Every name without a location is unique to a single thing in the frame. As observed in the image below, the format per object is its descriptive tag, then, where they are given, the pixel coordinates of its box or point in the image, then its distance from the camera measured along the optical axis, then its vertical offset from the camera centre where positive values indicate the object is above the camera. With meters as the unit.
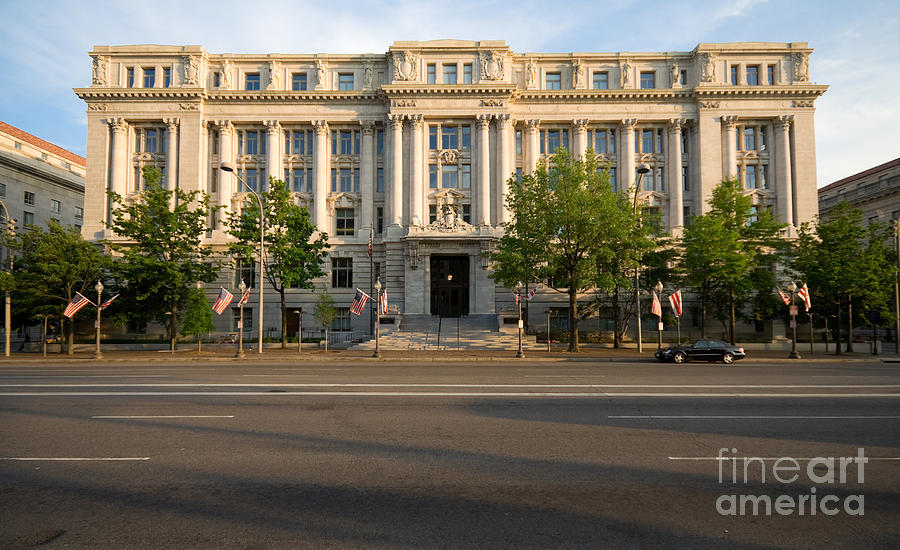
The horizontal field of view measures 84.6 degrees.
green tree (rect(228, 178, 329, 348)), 35.16 +3.96
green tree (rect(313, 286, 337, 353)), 40.47 -1.45
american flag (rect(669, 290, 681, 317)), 29.98 -0.58
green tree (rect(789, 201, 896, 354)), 33.22 +1.69
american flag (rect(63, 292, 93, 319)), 28.97 -0.63
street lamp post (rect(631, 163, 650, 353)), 30.28 +0.74
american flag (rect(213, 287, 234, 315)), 29.21 -0.45
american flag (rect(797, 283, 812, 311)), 29.11 -0.11
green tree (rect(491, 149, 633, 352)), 31.17 +4.23
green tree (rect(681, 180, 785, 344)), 34.03 +3.16
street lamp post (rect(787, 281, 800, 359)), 28.89 -1.17
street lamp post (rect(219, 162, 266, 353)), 29.86 +3.70
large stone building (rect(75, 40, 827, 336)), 46.28 +15.96
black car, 25.11 -3.07
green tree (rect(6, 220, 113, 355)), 31.75 +1.62
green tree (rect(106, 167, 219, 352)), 34.22 +3.04
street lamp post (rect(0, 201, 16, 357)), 29.64 -0.84
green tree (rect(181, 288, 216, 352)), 33.06 -1.70
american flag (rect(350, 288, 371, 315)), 30.12 -0.60
